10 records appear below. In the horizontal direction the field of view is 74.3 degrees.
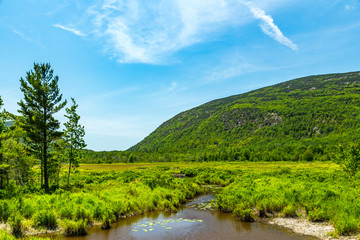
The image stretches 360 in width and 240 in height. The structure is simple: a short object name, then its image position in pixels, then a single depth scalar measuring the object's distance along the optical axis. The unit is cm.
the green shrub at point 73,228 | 1895
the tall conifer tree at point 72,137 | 3528
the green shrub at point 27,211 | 1983
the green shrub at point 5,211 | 1930
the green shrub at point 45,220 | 1934
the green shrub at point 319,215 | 2033
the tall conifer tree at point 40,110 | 3080
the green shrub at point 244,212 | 2338
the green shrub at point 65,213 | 2077
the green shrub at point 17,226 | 1771
